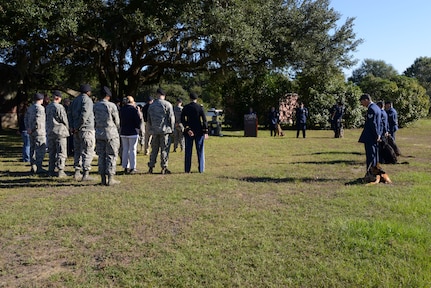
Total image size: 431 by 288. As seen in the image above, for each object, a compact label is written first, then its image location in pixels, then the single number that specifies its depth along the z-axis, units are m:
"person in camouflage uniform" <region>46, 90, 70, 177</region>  9.10
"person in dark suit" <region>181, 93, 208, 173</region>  9.65
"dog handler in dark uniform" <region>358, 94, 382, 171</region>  8.35
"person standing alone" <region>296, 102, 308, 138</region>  20.72
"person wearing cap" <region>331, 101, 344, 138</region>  20.84
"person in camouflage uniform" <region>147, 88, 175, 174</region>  9.52
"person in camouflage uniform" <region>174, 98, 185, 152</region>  13.81
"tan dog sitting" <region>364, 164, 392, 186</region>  8.30
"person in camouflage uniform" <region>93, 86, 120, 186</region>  7.96
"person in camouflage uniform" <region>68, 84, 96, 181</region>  8.55
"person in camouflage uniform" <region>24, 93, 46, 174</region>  9.59
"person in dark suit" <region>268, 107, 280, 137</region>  23.03
